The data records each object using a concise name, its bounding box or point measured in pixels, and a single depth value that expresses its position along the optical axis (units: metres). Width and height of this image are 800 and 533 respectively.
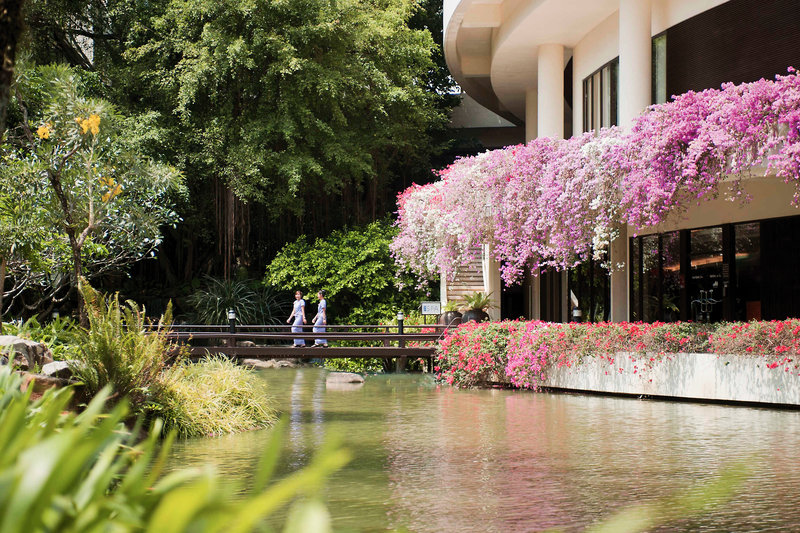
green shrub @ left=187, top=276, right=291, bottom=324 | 31.62
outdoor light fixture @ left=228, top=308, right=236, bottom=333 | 25.70
